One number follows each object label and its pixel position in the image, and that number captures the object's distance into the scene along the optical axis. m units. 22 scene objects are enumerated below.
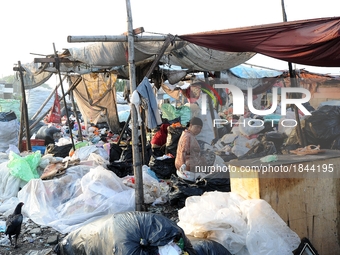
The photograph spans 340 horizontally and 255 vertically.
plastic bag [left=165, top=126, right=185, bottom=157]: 8.27
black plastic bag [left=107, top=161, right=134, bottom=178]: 7.38
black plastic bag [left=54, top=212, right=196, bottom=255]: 2.83
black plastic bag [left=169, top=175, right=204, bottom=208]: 5.61
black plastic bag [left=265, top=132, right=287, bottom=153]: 7.48
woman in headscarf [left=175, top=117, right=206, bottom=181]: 5.72
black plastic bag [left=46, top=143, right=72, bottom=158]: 9.34
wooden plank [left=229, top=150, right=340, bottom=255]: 3.73
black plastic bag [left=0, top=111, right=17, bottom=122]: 11.25
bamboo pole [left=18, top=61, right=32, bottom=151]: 9.19
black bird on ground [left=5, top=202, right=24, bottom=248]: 4.47
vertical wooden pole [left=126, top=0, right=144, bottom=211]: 4.80
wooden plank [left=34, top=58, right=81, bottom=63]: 7.08
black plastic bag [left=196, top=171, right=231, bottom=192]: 5.65
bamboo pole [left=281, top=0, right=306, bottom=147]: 6.44
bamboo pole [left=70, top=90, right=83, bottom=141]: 10.74
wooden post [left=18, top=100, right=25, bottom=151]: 10.02
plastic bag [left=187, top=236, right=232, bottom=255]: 3.31
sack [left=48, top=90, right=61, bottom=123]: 8.70
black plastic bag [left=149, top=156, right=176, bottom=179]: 7.42
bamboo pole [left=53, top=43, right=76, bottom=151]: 7.06
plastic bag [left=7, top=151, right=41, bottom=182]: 6.61
